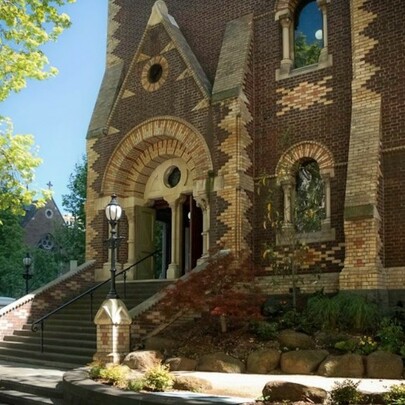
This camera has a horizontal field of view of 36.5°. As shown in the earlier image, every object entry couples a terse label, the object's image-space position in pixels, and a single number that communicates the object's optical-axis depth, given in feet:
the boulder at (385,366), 31.99
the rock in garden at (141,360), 35.18
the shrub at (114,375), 27.20
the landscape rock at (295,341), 36.58
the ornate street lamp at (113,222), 40.60
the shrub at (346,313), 37.91
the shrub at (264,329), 38.91
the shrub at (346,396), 20.77
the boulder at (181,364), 35.27
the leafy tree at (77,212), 104.47
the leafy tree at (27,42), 45.65
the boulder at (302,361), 33.73
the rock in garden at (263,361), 34.73
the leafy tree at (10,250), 109.09
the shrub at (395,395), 19.98
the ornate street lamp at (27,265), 74.95
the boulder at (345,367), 32.42
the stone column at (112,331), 39.45
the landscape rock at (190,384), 26.63
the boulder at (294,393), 21.27
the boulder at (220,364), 34.74
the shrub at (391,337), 34.17
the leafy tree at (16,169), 49.26
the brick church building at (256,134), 43.73
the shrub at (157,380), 25.85
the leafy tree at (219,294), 39.24
